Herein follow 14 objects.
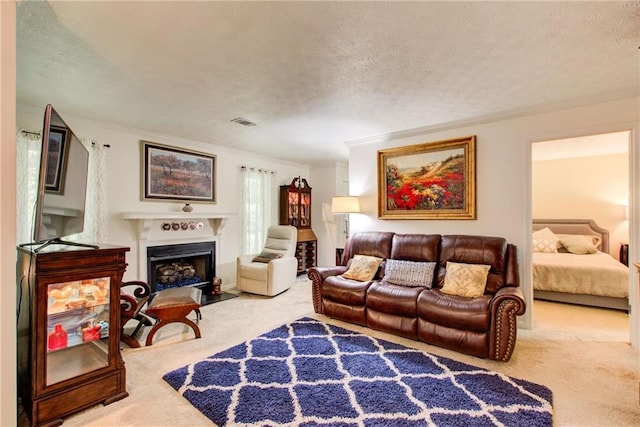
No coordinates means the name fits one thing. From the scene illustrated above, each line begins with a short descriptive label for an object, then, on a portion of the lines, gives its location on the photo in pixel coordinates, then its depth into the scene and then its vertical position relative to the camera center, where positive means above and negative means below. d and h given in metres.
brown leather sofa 2.42 -0.78
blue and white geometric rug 1.76 -1.21
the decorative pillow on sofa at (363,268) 3.42 -0.62
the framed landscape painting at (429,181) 3.53 +0.48
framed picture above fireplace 3.92 +0.62
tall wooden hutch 5.75 +0.02
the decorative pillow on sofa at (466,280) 2.79 -0.63
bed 3.60 -0.78
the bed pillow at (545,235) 5.12 -0.32
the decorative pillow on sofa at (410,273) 3.14 -0.63
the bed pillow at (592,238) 5.19 -0.38
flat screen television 1.60 +0.21
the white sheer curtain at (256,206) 5.15 +0.19
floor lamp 4.19 +0.17
